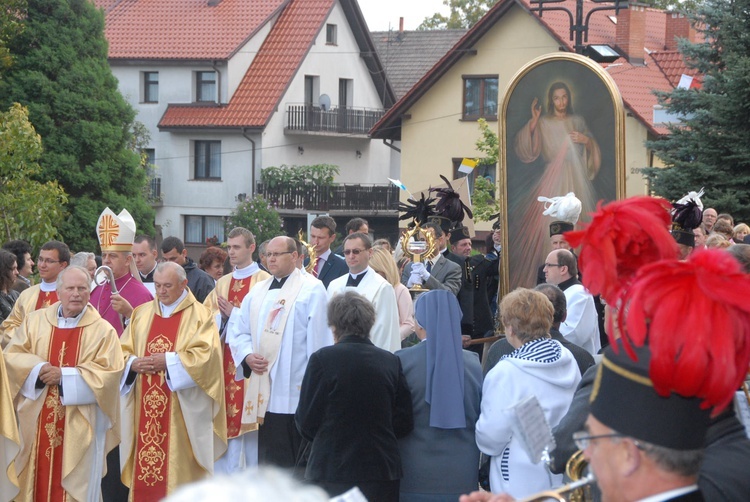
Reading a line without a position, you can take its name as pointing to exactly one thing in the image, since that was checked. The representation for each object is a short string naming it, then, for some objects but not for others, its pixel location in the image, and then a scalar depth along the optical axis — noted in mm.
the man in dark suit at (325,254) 10789
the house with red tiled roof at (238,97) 38500
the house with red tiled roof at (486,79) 30719
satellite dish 40594
